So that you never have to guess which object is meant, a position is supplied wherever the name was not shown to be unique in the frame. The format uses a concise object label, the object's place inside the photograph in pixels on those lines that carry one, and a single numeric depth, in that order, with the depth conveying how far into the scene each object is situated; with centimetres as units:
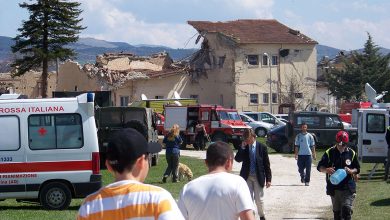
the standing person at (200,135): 4250
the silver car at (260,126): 5266
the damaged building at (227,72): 7031
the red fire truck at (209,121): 4275
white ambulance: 1694
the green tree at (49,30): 5106
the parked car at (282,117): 5821
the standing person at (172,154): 2372
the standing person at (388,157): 2392
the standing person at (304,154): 2275
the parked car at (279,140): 3950
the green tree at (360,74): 7294
